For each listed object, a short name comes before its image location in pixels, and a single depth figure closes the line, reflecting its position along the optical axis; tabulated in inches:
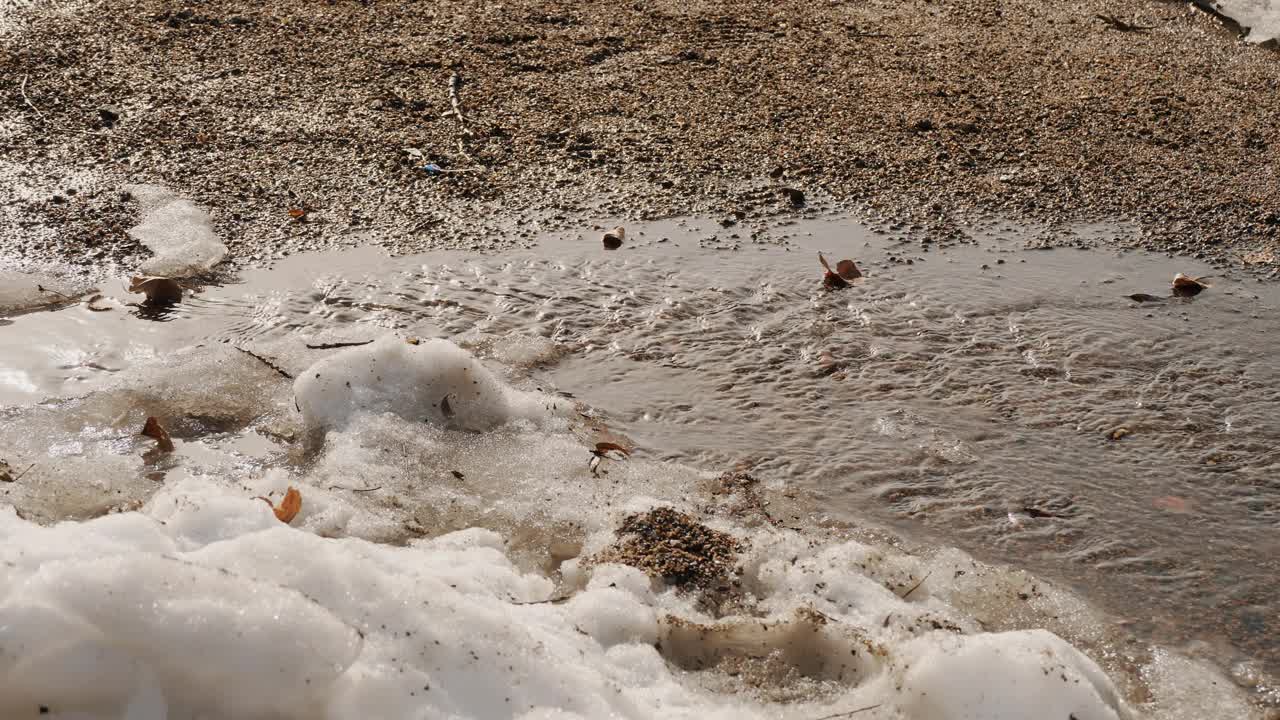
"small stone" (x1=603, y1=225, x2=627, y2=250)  137.9
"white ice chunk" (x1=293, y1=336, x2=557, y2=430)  103.0
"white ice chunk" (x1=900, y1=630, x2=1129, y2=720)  67.6
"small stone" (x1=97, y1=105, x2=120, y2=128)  166.9
